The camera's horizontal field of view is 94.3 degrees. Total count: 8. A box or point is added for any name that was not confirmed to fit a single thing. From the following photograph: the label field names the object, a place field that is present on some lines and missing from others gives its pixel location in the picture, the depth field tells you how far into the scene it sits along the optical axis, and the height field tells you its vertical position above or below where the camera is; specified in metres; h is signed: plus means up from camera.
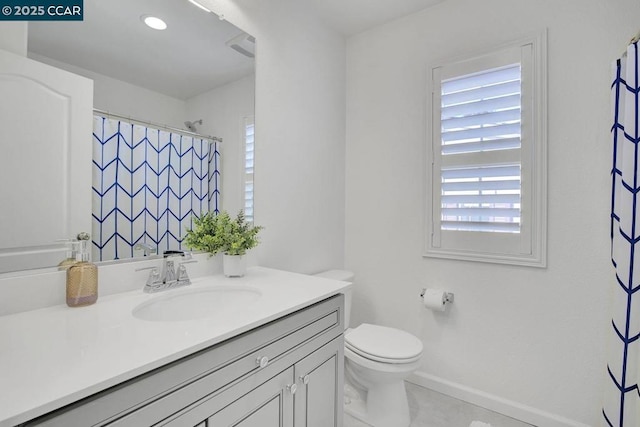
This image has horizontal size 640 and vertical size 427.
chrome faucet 1.19 -0.28
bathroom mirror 1.01 +0.62
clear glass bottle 0.97 -0.23
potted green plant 1.37 -0.13
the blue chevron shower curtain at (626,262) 1.12 -0.18
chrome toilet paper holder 1.94 -0.55
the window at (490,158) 1.69 +0.34
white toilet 1.54 -0.83
